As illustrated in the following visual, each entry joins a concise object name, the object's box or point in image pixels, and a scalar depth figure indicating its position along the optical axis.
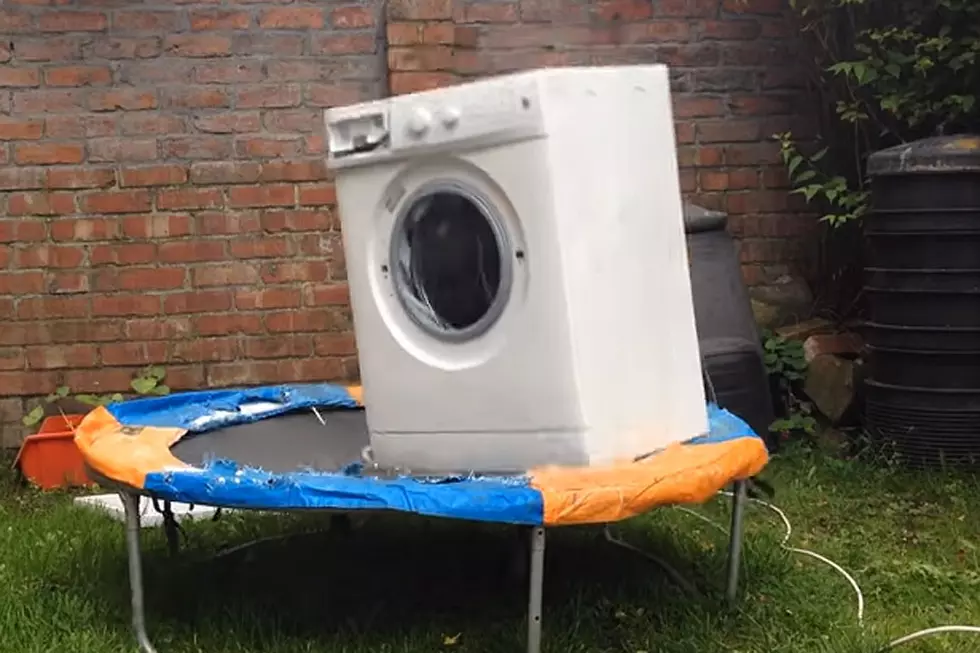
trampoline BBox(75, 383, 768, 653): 1.97
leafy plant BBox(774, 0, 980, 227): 3.60
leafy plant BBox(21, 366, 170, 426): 3.71
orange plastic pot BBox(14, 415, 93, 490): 3.52
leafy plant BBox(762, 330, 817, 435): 3.83
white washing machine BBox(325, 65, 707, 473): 2.10
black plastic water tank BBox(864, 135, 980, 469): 3.38
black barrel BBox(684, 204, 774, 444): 3.59
